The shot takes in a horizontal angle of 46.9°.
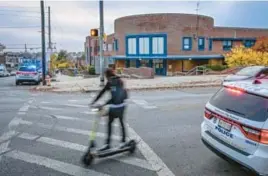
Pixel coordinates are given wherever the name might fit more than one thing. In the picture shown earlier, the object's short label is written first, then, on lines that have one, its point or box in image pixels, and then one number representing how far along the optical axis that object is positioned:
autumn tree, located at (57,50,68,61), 108.89
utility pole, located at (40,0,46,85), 22.30
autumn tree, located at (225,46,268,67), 35.25
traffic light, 17.77
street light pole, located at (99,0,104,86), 18.03
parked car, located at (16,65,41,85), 25.98
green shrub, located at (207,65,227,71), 40.81
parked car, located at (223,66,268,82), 17.00
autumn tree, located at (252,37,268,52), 40.84
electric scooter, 5.39
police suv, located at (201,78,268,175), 4.11
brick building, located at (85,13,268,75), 45.41
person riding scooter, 5.72
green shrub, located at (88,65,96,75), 44.30
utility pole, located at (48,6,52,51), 40.34
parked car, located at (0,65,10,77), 51.72
